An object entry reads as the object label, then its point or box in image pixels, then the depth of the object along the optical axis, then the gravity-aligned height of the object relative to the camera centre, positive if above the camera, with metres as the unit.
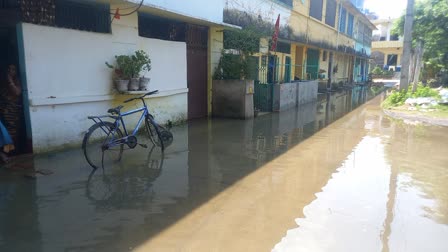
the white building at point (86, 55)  6.19 +0.20
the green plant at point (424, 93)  15.27 -0.98
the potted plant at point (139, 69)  7.82 -0.07
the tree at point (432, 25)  19.26 +2.47
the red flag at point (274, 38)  12.94 +1.04
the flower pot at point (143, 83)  8.02 -0.38
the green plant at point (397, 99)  15.12 -1.23
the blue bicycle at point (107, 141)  5.78 -1.25
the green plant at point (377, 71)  48.97 -0.27
